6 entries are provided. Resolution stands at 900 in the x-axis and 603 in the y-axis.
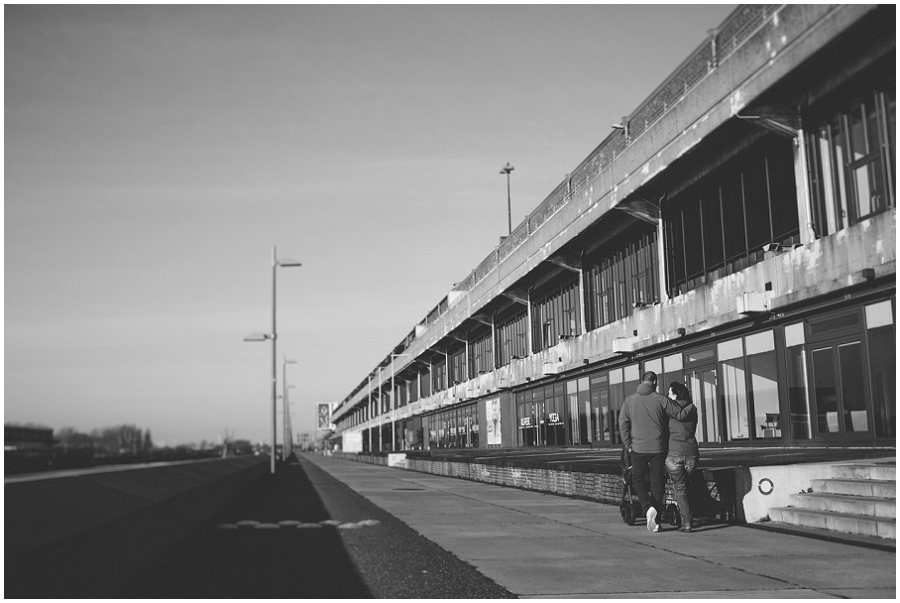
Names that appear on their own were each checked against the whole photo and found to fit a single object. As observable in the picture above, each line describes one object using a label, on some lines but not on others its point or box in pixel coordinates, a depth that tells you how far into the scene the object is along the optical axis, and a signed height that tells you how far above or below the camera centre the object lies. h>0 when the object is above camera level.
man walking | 11.52 -0.28
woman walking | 11.46 -0.44
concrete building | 17.02 +4.43
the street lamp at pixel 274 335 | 36.19 +4.03
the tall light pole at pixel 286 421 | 121.50 +1.43
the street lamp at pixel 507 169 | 61.66 +17.35
